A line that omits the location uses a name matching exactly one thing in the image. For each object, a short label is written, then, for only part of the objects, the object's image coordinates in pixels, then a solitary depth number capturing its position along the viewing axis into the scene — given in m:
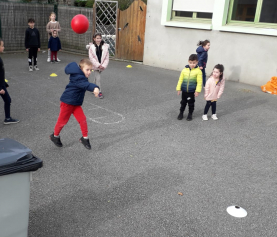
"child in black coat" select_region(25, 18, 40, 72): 10.98
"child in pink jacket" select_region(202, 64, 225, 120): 6.74
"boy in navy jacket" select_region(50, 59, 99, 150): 4.85
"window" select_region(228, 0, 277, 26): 10.45
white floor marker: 3.69
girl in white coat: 8.23
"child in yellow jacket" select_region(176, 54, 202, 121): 6.68
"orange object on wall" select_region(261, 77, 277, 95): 9.84
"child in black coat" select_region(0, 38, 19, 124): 5.91
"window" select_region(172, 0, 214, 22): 11.52
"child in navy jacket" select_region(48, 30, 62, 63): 12.83
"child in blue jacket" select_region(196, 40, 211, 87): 9.21
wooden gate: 13.62
